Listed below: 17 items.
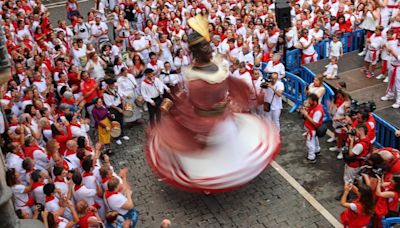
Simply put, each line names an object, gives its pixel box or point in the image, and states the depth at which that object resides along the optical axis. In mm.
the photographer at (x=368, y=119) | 9773
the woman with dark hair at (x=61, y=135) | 10406
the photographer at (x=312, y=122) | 10609
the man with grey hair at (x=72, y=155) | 9453
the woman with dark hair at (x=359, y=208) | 7604
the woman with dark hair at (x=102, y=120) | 11625
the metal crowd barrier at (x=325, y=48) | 14734
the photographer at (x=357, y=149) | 9516
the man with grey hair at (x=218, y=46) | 14305
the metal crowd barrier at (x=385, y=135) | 10453
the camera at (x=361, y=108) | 9955
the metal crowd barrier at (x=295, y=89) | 12992
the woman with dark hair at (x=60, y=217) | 7555
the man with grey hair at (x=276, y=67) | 12781
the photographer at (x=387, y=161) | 8109
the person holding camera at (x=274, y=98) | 11734
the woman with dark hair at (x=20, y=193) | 8422
